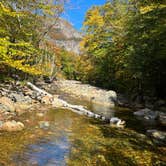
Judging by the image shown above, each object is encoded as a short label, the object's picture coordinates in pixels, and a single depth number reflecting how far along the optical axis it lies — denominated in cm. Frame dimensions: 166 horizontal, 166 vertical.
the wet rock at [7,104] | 787
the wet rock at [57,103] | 1054
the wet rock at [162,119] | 965
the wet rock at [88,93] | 1605
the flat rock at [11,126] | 602
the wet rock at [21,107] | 820
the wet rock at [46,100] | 1063
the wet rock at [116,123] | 829
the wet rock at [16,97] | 931
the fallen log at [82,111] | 851
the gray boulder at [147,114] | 1078
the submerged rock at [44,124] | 693
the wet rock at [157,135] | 687
